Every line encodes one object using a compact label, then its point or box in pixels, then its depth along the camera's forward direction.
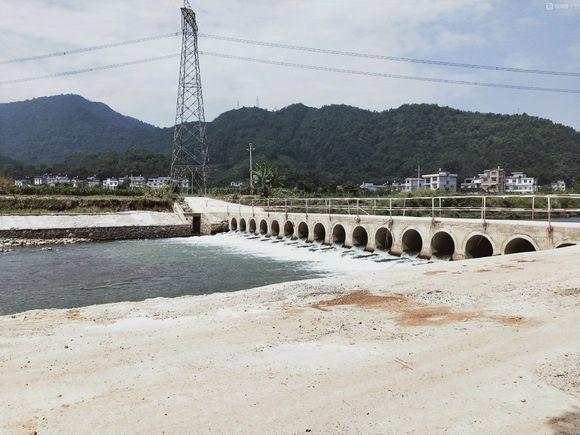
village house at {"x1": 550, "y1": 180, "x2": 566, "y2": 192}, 104.21
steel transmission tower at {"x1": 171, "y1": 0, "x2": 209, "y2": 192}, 61.53
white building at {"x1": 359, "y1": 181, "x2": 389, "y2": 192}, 137.90
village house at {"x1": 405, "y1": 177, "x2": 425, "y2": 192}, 124.18
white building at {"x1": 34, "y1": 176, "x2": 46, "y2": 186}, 141.52
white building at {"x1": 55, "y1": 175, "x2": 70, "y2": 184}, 139.88
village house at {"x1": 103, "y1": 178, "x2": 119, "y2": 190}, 135.00
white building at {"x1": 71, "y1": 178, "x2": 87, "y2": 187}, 134.75
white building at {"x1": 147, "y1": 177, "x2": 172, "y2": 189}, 138.89
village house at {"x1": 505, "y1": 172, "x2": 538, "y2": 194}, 110.38
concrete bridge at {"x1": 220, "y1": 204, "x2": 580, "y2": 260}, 15.63
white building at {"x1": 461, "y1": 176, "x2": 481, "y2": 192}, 123.34
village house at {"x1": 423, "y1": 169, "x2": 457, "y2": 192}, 114.49
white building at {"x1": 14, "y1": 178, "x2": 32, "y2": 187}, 144.77
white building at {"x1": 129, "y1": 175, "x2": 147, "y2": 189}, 137.20
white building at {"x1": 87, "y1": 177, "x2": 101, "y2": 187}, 138.50
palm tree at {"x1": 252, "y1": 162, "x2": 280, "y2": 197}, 59.94
